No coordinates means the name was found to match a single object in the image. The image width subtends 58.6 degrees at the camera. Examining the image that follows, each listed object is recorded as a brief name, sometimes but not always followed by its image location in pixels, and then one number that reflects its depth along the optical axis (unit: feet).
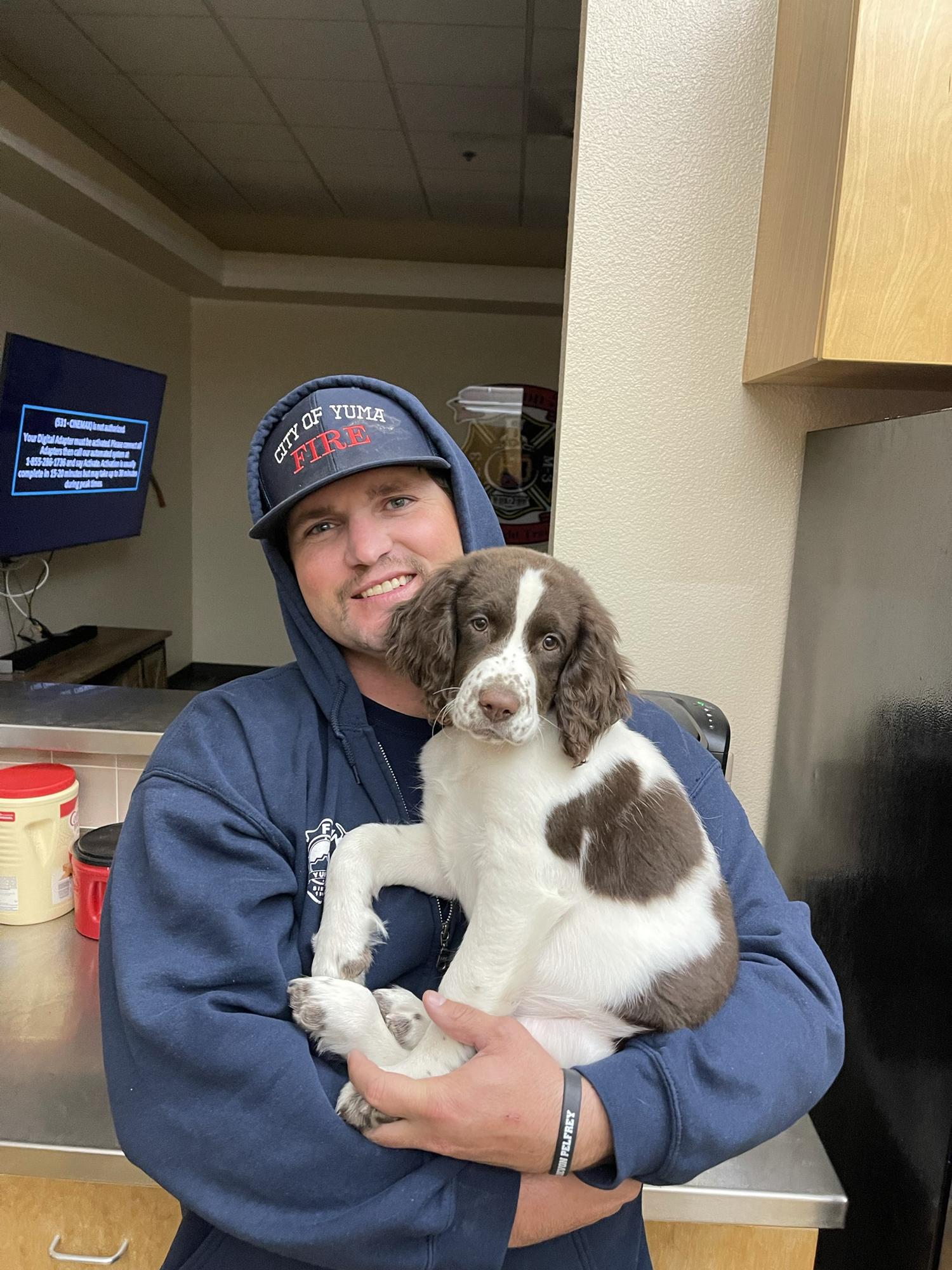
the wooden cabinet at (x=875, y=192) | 4.98
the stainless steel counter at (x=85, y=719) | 7.45
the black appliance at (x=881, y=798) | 5.34
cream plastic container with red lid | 6.85
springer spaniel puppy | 3.86
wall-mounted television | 14.70
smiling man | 3.28
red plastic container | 6.61
